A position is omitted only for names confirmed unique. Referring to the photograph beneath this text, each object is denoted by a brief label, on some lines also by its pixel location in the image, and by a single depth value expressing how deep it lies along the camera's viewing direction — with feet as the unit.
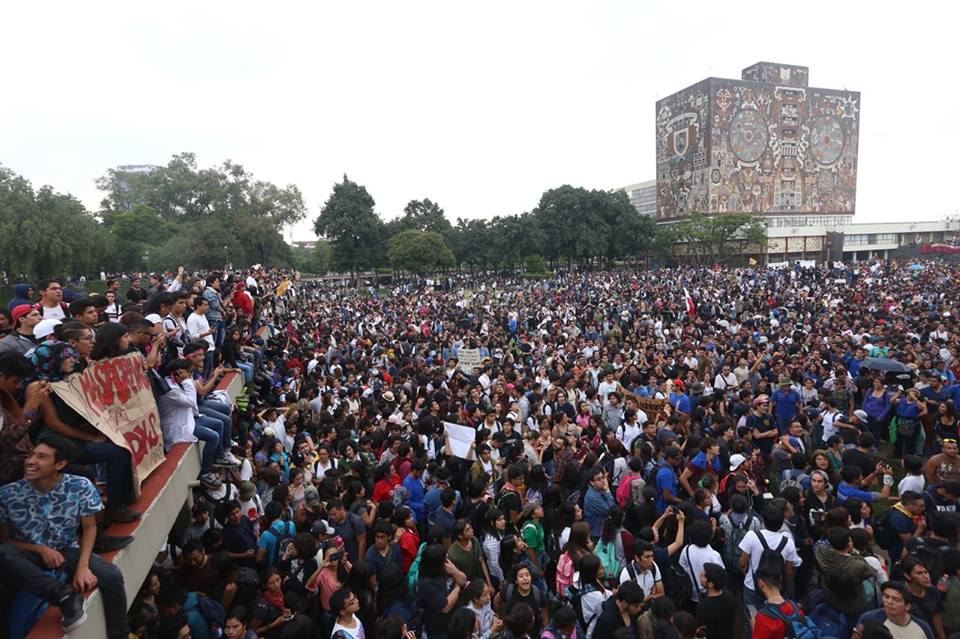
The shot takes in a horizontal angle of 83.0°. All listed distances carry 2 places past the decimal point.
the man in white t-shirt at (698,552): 12.85
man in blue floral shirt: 7.65
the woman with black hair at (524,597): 11.97
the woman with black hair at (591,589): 12.01
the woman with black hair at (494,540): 13.76
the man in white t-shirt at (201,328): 20.73
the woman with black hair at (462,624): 10.46
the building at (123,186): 206.49
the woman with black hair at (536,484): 15.83
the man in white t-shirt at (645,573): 12.25
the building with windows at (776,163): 193.26
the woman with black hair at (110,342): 11.22
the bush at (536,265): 173.78
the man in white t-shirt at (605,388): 27.35
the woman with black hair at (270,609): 11.82
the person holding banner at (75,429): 9.70
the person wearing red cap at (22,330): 11.81
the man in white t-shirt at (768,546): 13.10
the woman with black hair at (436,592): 12.01
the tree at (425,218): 173.58
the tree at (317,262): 215.63
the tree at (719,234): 165.48
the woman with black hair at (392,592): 12.57
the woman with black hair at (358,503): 15.33
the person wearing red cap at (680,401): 25.04
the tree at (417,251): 145.70
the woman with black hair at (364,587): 12.41
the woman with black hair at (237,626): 10.66
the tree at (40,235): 82.48
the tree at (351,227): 151.23
